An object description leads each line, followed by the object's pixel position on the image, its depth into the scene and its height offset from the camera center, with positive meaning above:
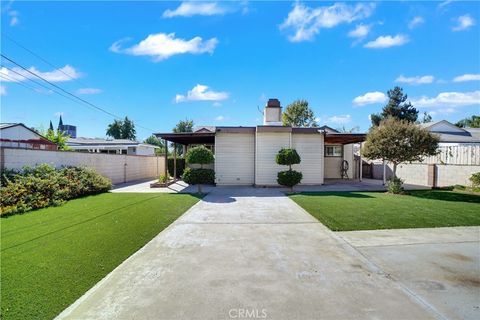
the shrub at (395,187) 10.86 -1.16
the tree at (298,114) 35.16 +6.05
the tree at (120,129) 51.53 +5.52
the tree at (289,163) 11.91 -0.25
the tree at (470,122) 46.01 +7.46
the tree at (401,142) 10.25 +0.68
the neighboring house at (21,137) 18.32 +1.45
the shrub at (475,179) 11.13 -0.84
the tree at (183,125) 42.26 +5.26
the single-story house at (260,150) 13.34 +0.44
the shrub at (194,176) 11.62 -0.83
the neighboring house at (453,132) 25.21 +3.03
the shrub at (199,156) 11.17 +0.07
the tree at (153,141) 63.00 +4.07
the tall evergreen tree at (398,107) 37.25 +7.49
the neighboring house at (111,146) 26.25 +1.09
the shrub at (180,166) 18.44 -0.62
